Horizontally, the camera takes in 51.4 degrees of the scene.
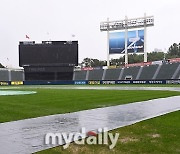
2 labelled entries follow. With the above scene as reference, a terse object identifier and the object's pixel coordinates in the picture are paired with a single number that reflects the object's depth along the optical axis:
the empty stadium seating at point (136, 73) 44.98
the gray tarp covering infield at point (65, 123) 4.60
